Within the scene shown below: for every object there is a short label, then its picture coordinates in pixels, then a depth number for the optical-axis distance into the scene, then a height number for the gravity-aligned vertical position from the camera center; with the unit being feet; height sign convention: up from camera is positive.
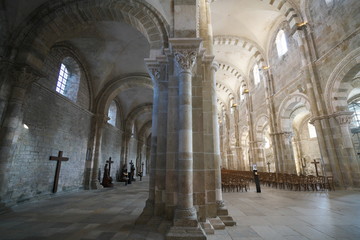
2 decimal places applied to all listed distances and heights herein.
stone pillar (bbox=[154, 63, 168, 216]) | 14.11 +2.01
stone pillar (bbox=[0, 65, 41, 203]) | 18.13 +5.28
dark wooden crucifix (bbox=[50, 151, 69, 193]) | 26.94 +0.39
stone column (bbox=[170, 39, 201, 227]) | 12.01 +2.63
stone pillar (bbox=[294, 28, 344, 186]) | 28.94 +9.96
